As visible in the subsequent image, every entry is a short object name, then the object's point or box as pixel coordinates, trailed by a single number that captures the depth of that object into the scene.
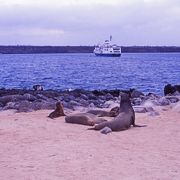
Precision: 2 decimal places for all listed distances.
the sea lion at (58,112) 13.62
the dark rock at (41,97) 19.78
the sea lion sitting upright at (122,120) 11.58
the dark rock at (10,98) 18.53
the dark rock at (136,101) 18.90
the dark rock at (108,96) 22.45
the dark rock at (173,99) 18.22
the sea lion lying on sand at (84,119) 12.42
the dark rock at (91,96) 21.87
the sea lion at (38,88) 28.18
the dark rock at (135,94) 22.71
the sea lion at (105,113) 13.73
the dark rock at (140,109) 14.98
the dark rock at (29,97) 19.24
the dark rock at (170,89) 26.02
